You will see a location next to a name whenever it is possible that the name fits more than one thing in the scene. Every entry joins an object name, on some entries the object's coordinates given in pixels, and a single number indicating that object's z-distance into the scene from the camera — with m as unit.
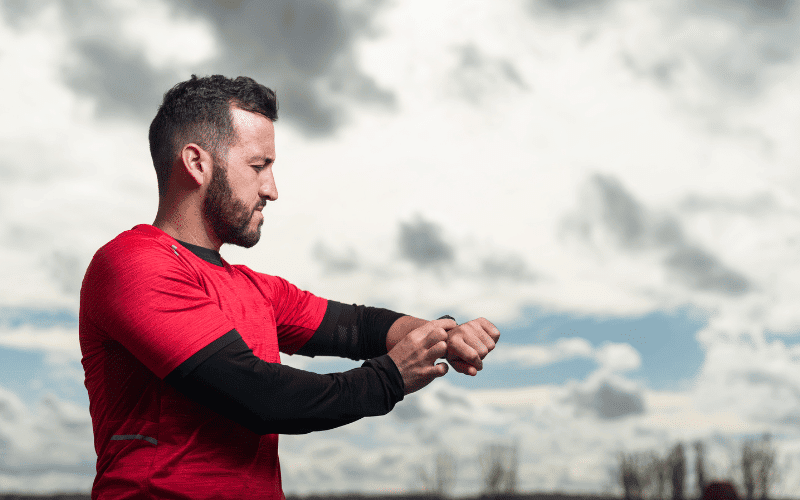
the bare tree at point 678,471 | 37.44
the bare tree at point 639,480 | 37.66
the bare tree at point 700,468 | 36.03
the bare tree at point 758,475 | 37.00
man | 2.66
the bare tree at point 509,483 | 38.12
